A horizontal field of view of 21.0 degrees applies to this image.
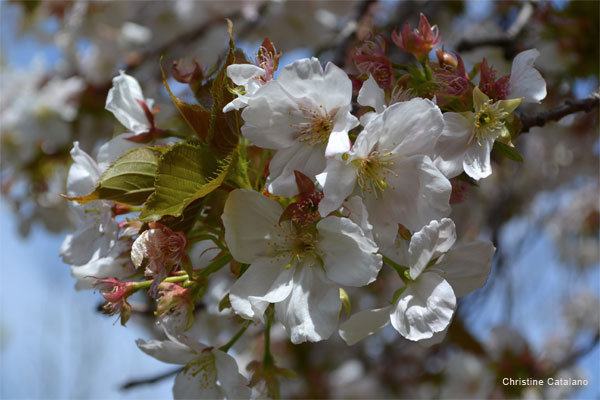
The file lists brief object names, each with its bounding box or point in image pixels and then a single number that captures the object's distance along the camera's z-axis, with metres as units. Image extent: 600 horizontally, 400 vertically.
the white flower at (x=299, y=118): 0.42
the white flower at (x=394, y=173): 0.42
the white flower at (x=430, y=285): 0.43
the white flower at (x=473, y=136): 0.43
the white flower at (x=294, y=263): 0.42
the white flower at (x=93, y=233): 0.45
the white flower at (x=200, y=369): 0.45
